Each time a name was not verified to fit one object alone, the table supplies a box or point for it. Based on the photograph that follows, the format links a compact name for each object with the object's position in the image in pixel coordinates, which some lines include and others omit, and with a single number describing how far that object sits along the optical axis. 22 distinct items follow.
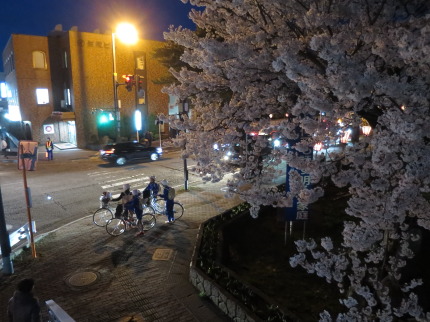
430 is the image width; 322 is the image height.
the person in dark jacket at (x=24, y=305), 5.22
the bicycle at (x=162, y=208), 12.00
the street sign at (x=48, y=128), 33.03
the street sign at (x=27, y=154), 8.83
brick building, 31.00
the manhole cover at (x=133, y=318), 6.61
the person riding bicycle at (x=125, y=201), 10.43
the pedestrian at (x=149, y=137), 31.32
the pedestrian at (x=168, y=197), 11.19
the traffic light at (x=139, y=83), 23.72
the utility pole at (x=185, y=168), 15.44
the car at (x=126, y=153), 22.56
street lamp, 22.97
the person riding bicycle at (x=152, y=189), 11.10
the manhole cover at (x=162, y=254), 9.08
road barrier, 9.36
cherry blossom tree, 4.48
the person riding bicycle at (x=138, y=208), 10.36
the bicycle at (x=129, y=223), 10.59
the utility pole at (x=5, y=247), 8.05
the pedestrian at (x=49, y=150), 24.34
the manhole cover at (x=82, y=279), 7.90
